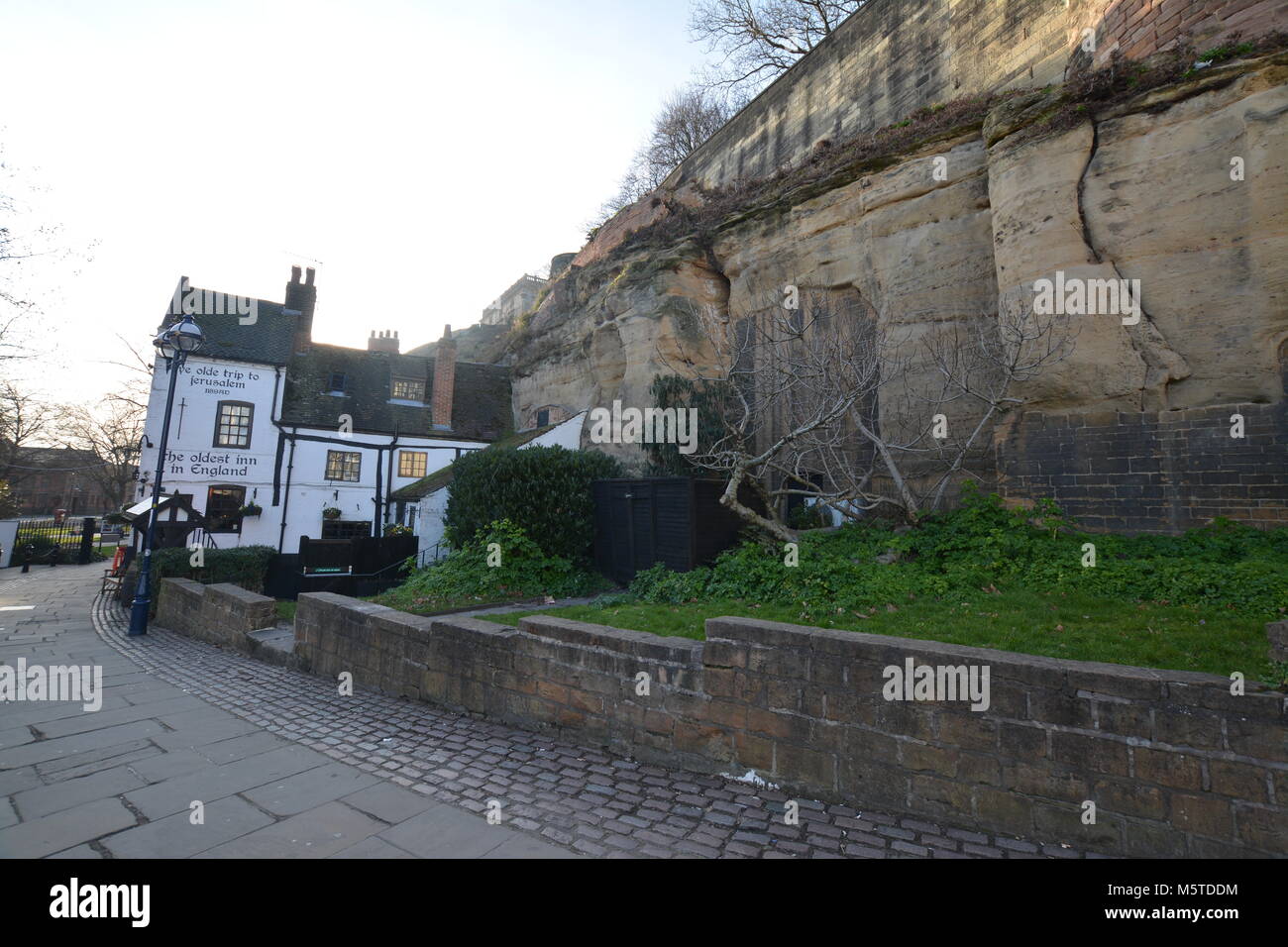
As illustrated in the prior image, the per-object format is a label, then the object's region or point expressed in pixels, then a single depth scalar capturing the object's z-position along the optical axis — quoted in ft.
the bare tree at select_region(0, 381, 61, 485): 80.68
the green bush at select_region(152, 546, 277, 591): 43.65
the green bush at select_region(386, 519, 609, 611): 34.63
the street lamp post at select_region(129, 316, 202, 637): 36.33
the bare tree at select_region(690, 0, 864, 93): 73.97
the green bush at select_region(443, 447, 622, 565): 39.47
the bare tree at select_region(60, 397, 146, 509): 102.32
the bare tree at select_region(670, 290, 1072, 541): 28.94
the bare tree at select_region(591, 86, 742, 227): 102.58
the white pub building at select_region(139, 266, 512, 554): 65.36
